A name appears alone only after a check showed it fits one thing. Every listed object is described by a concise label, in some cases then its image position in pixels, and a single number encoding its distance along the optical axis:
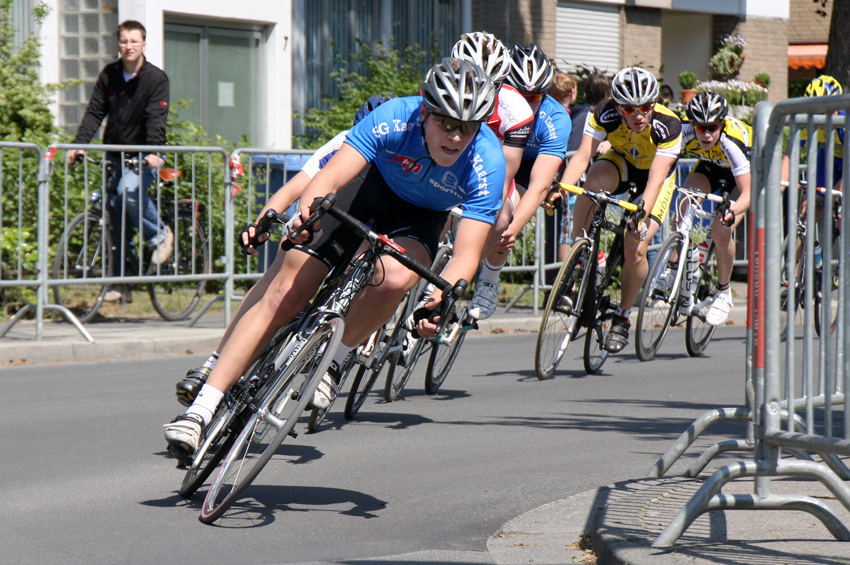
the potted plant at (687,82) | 43.53
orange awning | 57.00
